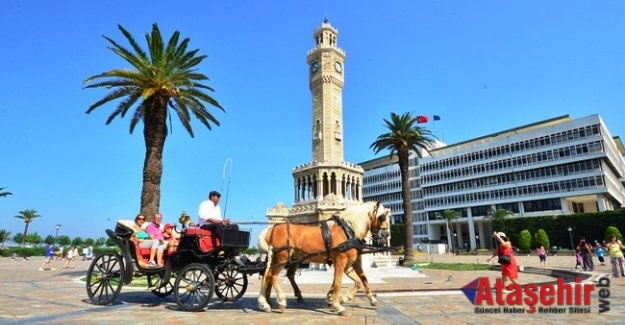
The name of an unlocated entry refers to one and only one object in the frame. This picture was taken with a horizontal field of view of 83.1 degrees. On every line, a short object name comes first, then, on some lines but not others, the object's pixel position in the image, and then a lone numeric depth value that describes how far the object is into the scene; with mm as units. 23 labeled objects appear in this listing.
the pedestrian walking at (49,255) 25438
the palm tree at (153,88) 18219
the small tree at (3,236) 68250
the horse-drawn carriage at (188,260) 7941
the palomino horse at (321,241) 7755
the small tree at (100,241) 93212
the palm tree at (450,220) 71188
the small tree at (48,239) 87688
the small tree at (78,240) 92125
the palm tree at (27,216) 74144
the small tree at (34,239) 84138
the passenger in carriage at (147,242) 8539
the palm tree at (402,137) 34656
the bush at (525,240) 50988
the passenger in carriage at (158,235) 8659
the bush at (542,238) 49188
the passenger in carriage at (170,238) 8664
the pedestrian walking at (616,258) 15469
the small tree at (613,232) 43406
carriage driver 8227
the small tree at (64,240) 95694
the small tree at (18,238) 86906
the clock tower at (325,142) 41969
